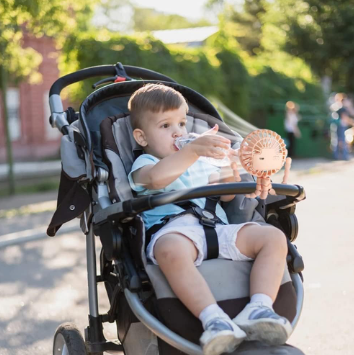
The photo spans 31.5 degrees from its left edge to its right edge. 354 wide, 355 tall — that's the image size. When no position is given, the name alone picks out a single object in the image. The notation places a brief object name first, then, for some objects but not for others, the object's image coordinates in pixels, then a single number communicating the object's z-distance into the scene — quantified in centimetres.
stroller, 247
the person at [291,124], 1663
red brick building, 2145
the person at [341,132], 1667
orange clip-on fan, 242
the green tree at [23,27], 891
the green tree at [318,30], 2575
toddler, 231
